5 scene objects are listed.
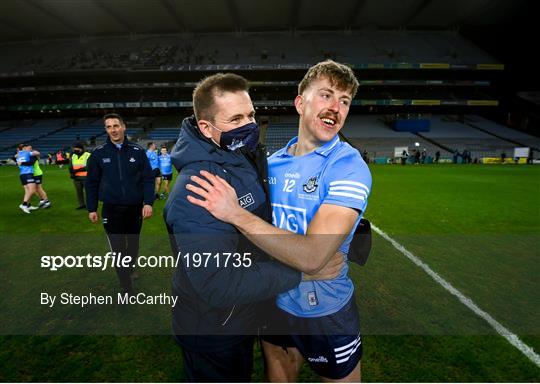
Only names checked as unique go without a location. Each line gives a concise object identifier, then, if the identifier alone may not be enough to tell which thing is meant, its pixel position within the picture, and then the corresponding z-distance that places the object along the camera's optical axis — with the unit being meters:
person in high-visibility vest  8.99
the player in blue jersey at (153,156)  10.77
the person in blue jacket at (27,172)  9.22
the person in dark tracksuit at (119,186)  4.38
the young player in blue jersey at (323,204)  1.58
